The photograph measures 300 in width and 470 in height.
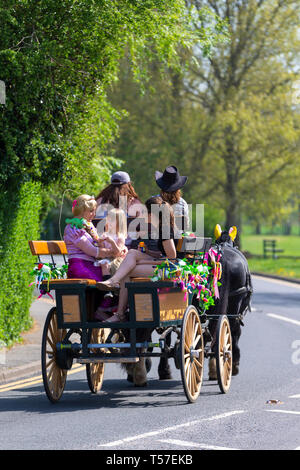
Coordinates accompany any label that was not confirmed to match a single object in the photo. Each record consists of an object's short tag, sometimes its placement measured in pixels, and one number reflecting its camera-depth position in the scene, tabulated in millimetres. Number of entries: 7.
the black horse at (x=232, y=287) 20566
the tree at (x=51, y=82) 24094
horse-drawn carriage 16953
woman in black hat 19156
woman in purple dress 17922
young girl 18000
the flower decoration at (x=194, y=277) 17062
